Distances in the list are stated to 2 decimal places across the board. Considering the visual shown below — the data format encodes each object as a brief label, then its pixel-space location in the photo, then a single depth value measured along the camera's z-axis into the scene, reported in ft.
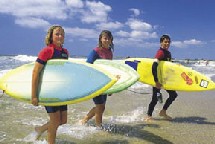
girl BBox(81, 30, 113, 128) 10.86
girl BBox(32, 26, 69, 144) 8.22
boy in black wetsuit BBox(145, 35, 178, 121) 12.80
